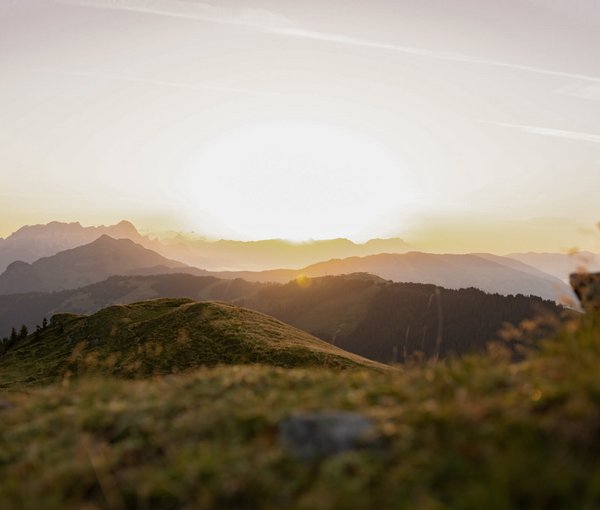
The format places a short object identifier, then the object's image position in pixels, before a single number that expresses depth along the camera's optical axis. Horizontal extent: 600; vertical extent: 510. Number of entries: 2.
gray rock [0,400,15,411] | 11.89
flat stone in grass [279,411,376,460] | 6.58
